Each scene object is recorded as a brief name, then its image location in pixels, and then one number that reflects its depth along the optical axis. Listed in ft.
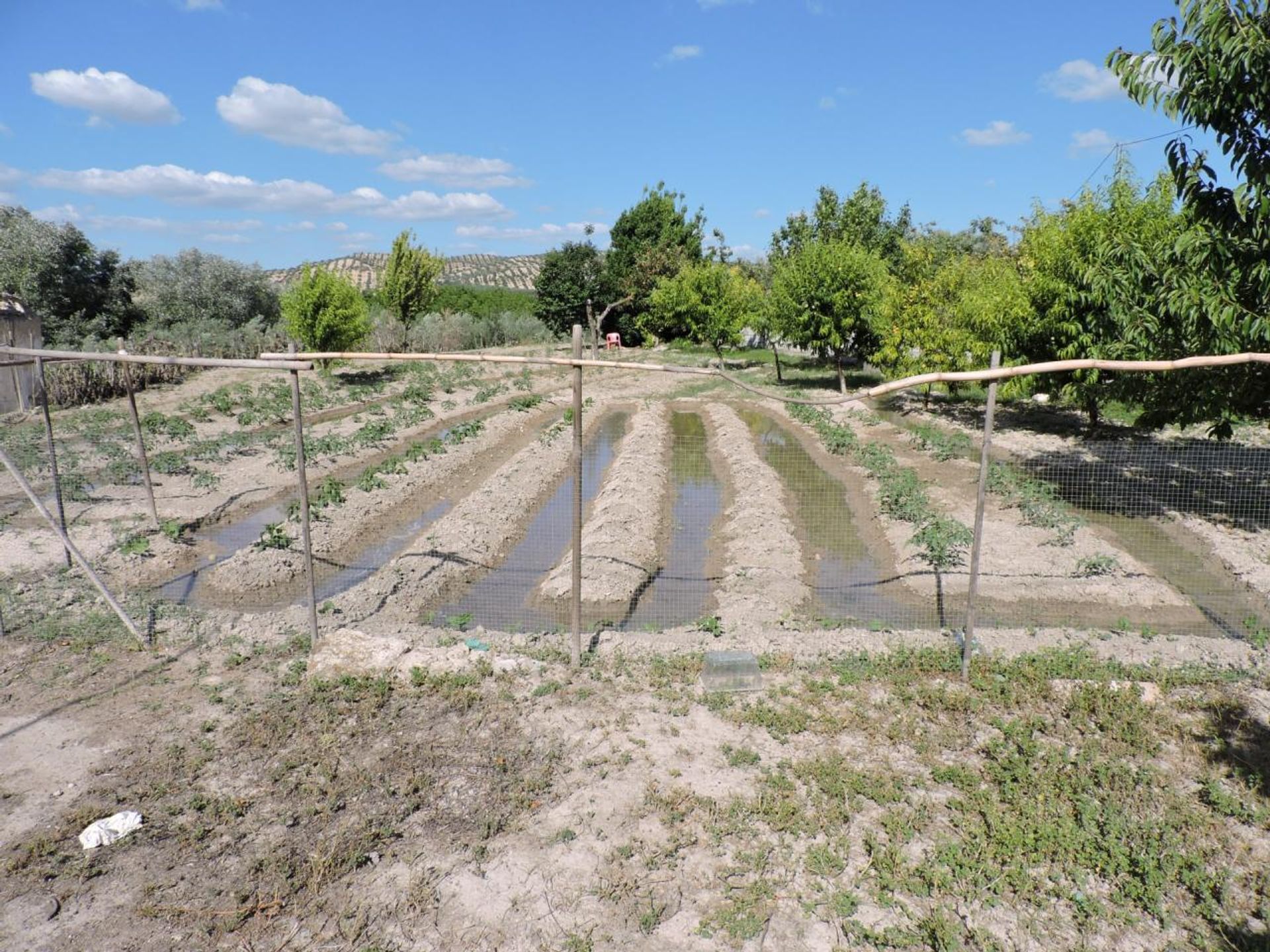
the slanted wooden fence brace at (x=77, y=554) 22.47
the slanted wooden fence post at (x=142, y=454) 33.09
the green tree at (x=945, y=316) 60.23
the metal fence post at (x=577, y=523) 22.04
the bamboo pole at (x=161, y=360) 22.49
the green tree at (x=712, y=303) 109.29
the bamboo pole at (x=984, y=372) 20.06
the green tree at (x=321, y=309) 86.43
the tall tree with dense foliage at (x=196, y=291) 111.65
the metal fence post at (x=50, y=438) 27.53
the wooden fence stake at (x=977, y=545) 21.65
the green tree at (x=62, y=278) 94.22
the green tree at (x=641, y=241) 154.40
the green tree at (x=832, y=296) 83.41
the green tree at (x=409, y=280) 111.96
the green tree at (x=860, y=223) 123.65
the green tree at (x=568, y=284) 157.48
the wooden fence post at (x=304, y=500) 22.91
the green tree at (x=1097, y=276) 34.53
